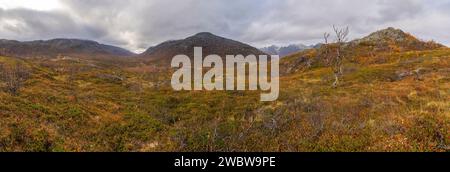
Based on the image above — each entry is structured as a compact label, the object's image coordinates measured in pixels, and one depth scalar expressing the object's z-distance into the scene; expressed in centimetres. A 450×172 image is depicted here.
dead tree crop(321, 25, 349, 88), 6182
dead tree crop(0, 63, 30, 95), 2530
